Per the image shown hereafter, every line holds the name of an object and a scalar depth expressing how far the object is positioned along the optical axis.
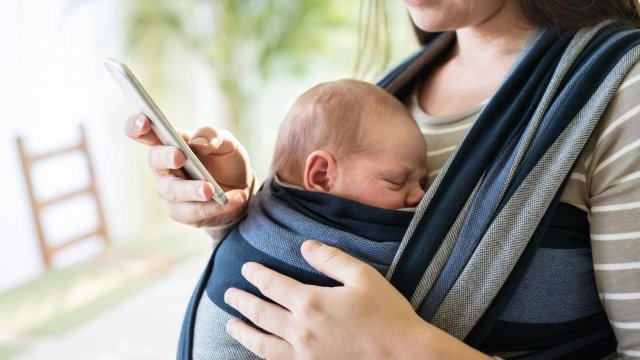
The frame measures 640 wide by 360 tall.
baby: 0.88
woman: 0.76
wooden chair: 3.09
